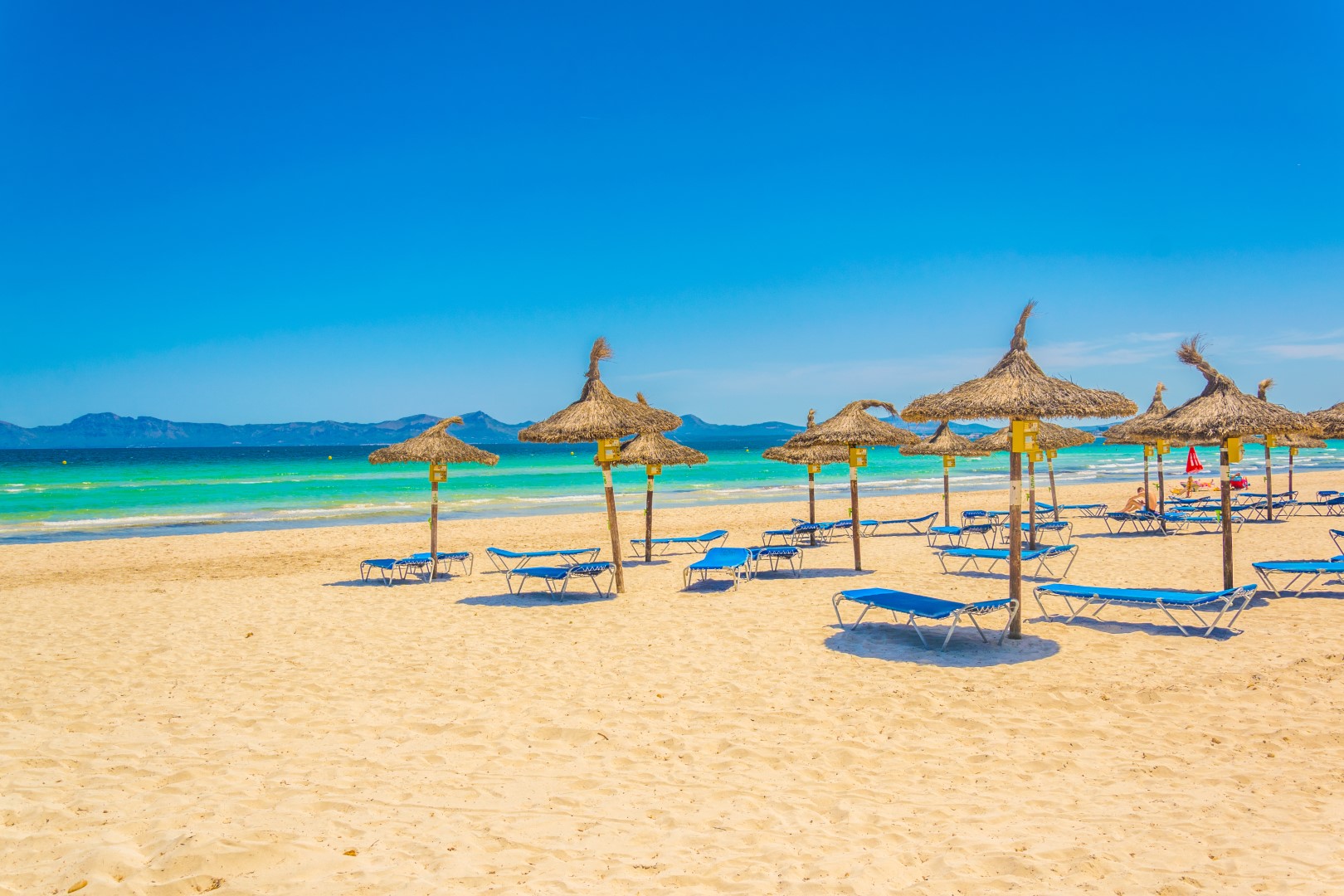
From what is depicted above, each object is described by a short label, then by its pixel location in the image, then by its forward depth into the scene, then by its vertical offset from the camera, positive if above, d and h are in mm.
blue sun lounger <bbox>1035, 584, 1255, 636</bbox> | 7043 -1398
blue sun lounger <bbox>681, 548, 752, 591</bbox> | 9938 -1428
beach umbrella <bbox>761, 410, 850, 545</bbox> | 13234 -85
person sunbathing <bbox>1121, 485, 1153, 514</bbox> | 17297 -1344
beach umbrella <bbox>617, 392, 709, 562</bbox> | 12141 -32
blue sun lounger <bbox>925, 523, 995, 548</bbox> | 13953 -1664
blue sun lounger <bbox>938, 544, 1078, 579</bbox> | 9870 -1390
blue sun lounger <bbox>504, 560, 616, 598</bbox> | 9352 -1423
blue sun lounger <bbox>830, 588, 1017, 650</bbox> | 6754 -1406
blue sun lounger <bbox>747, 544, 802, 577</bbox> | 10664 -1403
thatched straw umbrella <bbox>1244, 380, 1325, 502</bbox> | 15969 +32
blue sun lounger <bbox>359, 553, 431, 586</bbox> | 11016 -1751
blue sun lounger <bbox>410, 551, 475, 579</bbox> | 11391 -1498
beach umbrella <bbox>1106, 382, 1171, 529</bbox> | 13883 +269
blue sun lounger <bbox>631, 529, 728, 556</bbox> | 13145 -1758
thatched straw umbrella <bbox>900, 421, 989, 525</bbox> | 15984 +7
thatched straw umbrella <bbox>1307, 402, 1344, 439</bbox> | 15641 +395
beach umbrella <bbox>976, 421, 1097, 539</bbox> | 15500 +144
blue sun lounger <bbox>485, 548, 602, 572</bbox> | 10899 -1810
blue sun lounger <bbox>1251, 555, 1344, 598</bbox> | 8375 -1350
